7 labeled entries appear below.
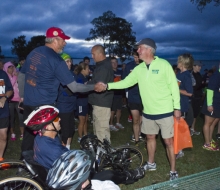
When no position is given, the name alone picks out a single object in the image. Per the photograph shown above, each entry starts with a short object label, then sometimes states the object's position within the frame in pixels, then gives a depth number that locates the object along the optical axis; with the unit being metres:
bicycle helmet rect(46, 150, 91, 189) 2.56
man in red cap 3.96
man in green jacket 4.48
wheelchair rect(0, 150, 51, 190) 3.08
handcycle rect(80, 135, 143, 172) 4.44
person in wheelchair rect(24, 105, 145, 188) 3.16
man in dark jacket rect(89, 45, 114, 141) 5.43
